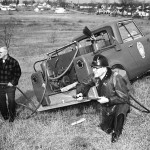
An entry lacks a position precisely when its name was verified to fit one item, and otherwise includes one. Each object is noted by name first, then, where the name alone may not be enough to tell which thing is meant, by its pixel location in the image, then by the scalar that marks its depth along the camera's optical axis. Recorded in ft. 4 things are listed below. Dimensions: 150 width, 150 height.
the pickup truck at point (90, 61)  17.99
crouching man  13.38
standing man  17.44
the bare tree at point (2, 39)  60.39
